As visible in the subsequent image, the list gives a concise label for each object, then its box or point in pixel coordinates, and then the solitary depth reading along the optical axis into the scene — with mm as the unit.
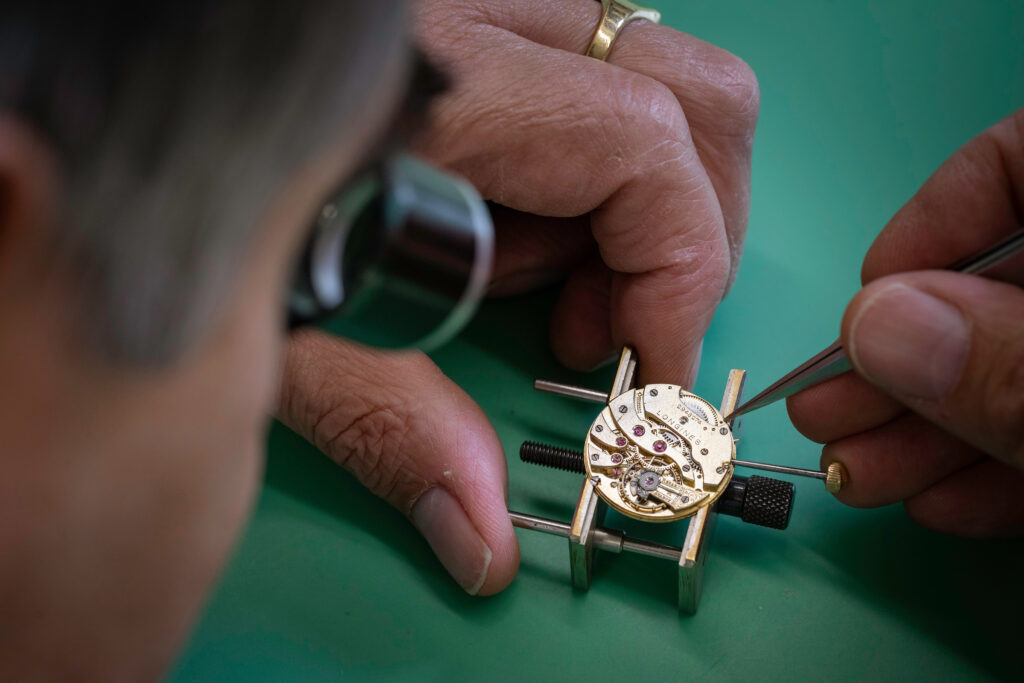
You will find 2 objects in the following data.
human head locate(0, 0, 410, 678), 281
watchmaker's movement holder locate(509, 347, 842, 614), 497
